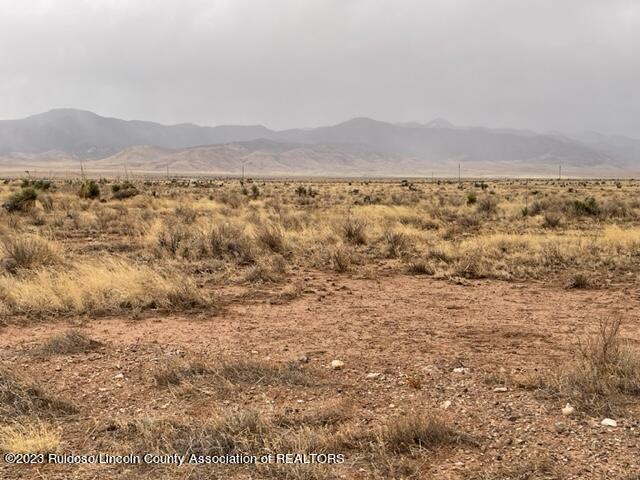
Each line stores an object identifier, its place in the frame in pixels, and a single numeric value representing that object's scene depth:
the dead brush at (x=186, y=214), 20.01
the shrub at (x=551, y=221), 21.06
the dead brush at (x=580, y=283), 10.59
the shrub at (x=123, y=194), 33.66
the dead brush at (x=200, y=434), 4.45
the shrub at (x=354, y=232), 15.80
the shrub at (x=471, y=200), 32.19
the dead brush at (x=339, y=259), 12.30
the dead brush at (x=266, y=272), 11.01
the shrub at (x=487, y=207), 26.17
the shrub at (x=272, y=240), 14.41
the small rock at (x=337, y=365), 6.28
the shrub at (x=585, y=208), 25.00
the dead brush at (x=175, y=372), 5.79
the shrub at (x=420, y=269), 11.99
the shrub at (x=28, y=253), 11.28
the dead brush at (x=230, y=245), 13.21
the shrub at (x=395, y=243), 14.17
